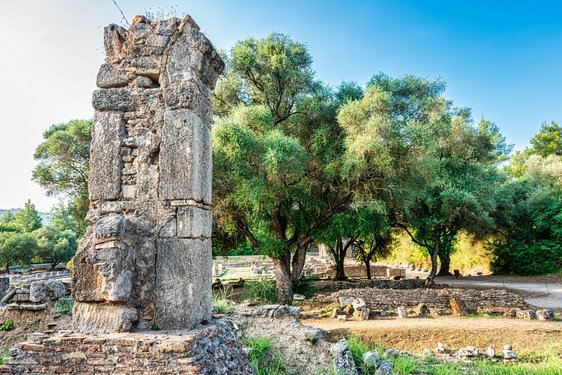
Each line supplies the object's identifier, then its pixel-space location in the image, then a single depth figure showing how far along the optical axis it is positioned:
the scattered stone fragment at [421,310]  12.25
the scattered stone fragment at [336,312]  11.80
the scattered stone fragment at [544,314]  11.37
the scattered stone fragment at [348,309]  12.10
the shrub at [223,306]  7.26
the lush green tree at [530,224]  22.14
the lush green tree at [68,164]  21.44
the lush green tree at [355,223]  13.94
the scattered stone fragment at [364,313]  11.49
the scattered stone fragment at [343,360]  5.50
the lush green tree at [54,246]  30.22
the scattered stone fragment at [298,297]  14.52
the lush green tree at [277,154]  12.50
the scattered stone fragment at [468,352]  7.57
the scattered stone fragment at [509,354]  7.70
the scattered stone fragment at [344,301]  12.75
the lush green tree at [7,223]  34.38
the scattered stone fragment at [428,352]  7.84
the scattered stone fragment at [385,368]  5.54
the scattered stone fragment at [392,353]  6.49
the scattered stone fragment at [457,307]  12.39
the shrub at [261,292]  14.39
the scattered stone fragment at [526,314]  11.62
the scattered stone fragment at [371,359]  5.78
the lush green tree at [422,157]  13.31
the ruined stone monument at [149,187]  3.91
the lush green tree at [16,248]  27.44
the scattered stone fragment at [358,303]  12.08
